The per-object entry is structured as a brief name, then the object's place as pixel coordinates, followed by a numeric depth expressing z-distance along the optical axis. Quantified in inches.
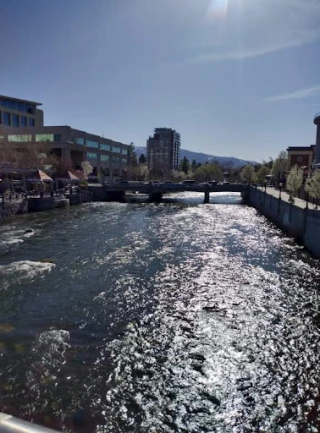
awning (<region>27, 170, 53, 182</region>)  2243.5
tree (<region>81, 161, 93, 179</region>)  3877.5
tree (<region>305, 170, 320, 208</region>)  1175.0
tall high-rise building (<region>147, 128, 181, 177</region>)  6481.3
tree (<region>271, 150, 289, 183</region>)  3921.3
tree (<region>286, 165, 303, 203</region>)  1609.3
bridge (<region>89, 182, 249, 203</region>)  3080.7
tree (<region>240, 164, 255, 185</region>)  4802.9
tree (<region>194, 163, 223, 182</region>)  6491.1
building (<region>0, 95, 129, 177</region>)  3823.8
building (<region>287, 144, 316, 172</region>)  3361.2
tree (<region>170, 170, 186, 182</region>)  6550.2
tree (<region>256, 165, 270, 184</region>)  4824.8
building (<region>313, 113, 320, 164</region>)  2142.0
